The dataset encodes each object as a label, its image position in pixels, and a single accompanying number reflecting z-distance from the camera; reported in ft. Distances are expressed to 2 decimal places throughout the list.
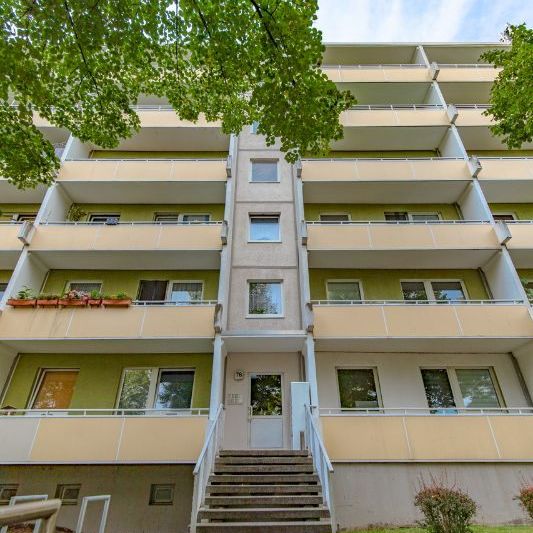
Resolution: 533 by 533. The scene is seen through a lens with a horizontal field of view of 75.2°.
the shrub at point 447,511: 20.43
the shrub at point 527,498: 22.12
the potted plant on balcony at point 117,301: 36.09
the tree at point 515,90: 32.37
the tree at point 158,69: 25.68
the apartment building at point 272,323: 28.14
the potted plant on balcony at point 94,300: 36.06
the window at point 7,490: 31.65
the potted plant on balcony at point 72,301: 35.89
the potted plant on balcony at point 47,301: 35.73
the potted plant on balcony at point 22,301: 35.68
